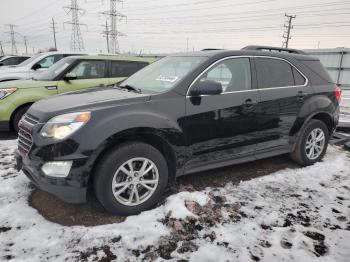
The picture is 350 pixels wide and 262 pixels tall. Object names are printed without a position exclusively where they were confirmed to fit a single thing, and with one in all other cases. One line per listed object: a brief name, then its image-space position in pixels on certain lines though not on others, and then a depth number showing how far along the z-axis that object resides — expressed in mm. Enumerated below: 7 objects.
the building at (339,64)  18734
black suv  3039
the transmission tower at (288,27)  48234
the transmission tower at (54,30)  69312
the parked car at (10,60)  16828
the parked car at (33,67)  9641
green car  6184
